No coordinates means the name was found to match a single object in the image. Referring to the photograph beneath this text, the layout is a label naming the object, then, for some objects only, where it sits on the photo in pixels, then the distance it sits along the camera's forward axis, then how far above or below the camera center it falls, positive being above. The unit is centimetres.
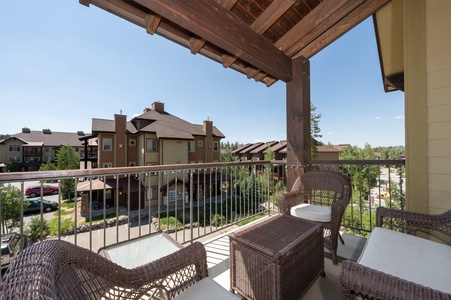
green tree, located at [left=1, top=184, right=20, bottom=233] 928 -292
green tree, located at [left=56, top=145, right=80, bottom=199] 1654 -87
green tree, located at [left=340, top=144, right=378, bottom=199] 2864 -49
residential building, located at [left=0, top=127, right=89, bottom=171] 2591 +77
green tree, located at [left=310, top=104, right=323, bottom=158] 1919 +254
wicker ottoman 134 -88
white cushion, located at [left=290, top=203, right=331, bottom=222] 216 -75
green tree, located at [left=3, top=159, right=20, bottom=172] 2250 -170
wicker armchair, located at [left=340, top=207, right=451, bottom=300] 78 -61
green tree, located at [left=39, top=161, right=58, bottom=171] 1888 -159
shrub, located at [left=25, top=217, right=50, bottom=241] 930 -412
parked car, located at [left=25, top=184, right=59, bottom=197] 1732 -371
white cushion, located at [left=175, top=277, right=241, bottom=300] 103 -82
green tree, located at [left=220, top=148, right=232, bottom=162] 2995 -84
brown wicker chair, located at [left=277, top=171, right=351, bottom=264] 203 -63
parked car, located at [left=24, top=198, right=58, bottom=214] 1447 -438
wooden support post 301 +55
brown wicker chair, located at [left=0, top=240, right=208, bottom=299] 48 -56
